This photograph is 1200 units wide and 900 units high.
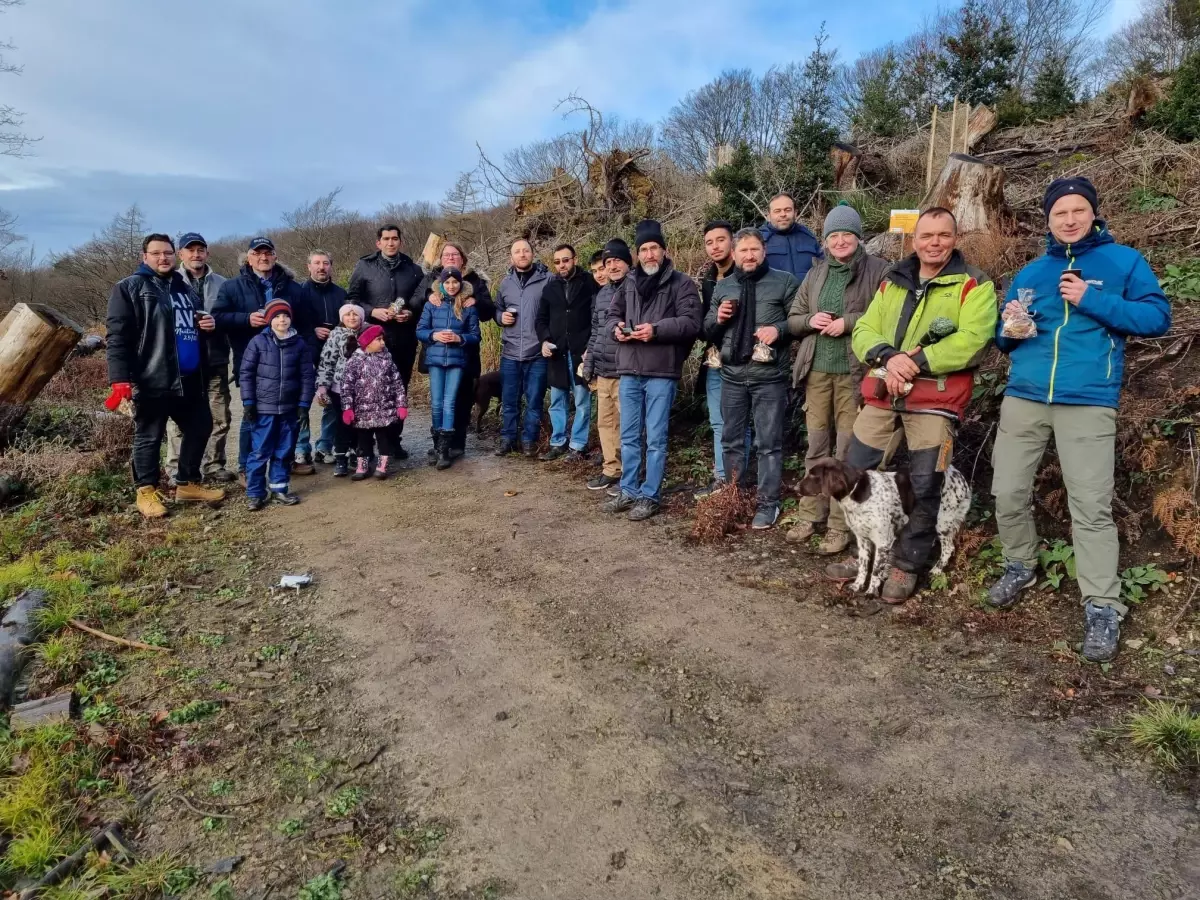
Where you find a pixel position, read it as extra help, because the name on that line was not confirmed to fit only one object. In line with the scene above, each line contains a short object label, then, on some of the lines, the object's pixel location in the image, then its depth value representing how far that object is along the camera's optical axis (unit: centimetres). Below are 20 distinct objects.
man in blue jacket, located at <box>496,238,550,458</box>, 758
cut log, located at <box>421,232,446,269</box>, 1393
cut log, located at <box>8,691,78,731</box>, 343
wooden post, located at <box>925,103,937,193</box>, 1095
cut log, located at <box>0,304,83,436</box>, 798
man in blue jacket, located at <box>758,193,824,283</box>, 605
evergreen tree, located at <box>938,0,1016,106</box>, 1552
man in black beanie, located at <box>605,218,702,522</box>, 576
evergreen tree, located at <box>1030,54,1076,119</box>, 1352
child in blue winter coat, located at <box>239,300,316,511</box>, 648
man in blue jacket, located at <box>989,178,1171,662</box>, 346
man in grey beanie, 486
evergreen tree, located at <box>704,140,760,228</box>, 1173
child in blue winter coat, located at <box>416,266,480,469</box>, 740
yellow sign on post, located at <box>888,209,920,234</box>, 723
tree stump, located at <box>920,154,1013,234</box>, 776
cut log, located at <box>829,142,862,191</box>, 1221
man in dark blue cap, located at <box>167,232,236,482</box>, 686
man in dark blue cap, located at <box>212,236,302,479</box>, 678
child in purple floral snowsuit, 707
